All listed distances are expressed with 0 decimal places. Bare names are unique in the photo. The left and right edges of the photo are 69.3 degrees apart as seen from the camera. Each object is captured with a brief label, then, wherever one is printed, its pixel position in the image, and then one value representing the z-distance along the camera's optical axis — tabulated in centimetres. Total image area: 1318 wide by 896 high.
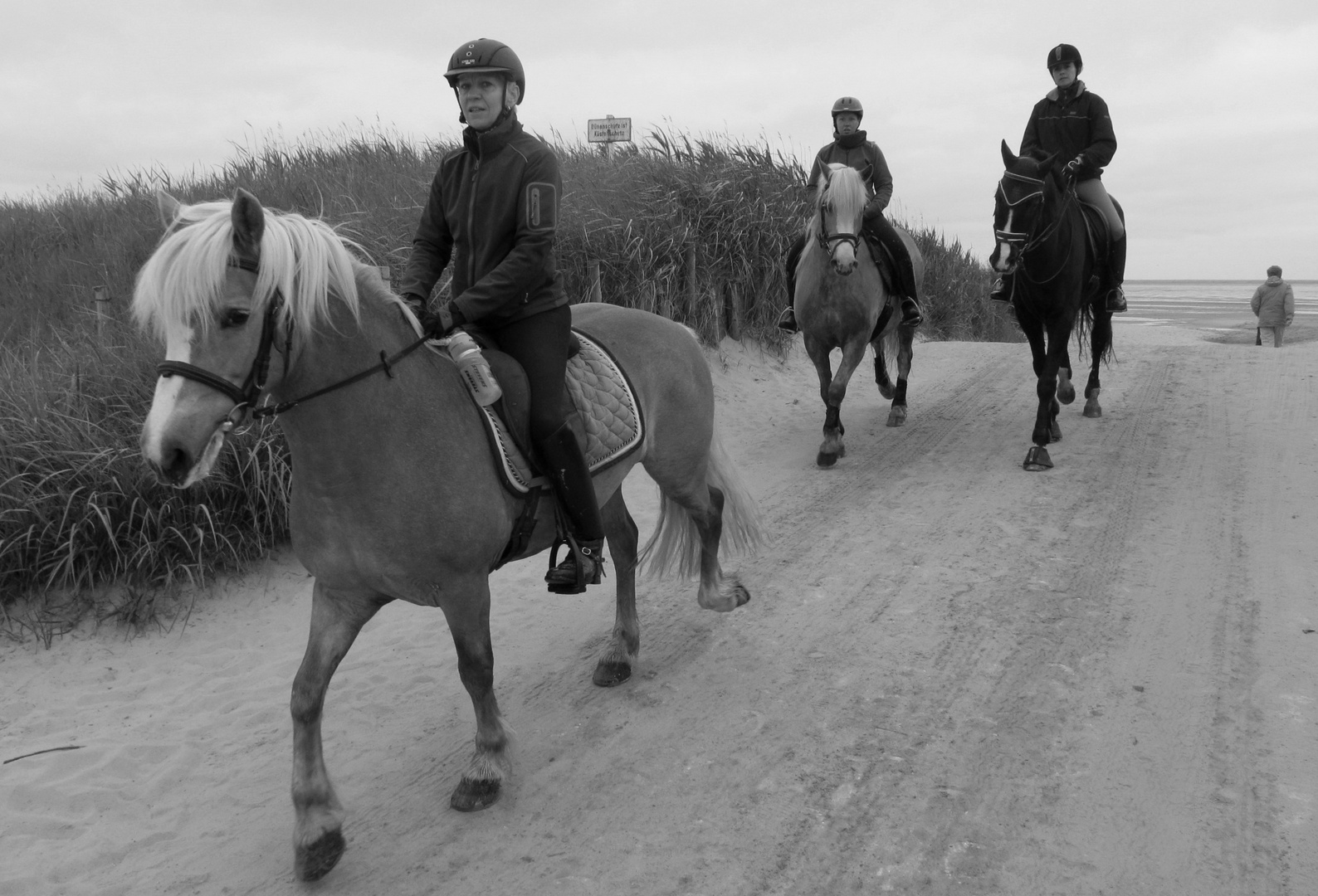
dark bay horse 745
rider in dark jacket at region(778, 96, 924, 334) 846
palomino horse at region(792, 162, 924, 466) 780
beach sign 1127
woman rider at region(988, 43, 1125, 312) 795
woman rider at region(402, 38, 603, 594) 347
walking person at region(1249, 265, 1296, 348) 1538
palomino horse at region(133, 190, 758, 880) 258
